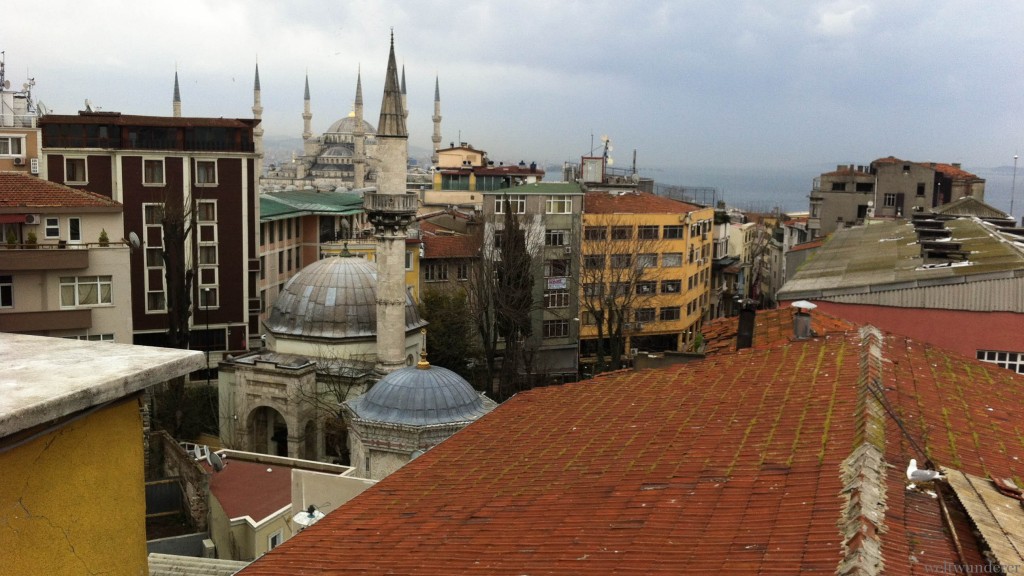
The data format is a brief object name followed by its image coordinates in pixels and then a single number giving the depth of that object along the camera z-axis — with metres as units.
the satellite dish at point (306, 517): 12.48
